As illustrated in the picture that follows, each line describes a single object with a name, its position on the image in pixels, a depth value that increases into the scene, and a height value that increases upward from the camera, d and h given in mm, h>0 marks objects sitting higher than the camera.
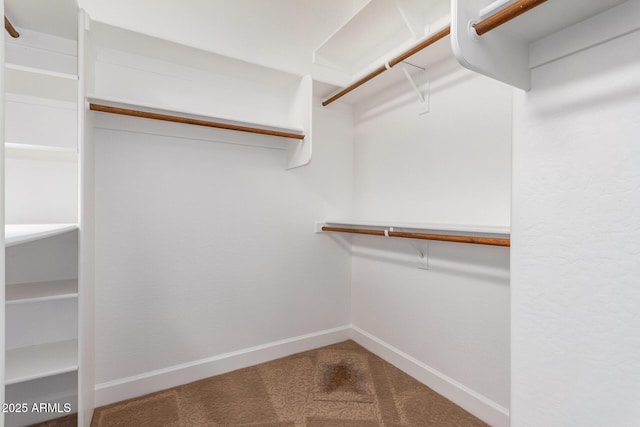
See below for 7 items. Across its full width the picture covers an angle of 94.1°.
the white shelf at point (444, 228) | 1238 -70
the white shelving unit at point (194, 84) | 1562 +796
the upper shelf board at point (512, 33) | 653 +444
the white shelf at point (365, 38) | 1757 +1170
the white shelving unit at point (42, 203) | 1244 +46
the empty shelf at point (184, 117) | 1430 +519
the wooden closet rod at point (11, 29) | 1212 +767
